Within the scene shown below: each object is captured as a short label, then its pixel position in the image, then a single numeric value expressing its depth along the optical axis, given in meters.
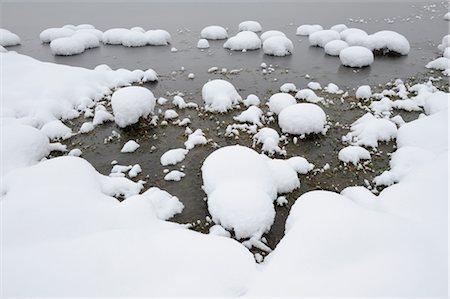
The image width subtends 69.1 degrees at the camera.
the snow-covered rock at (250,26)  22.55
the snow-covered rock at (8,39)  20.08
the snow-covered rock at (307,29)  21.45
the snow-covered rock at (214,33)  21.05
